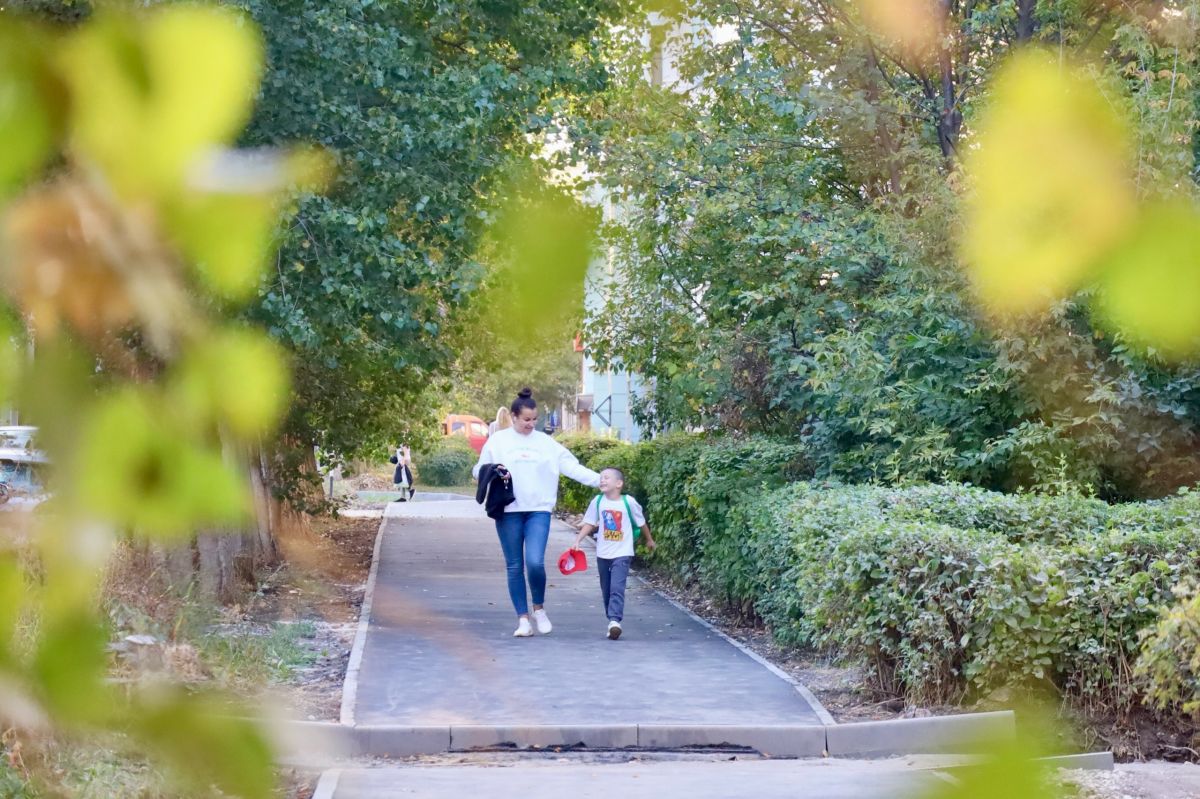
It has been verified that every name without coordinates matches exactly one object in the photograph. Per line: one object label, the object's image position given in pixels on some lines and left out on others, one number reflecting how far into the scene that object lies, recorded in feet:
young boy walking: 74.84
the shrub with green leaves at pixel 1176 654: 43.47
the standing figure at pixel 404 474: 197.77
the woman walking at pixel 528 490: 71.87
